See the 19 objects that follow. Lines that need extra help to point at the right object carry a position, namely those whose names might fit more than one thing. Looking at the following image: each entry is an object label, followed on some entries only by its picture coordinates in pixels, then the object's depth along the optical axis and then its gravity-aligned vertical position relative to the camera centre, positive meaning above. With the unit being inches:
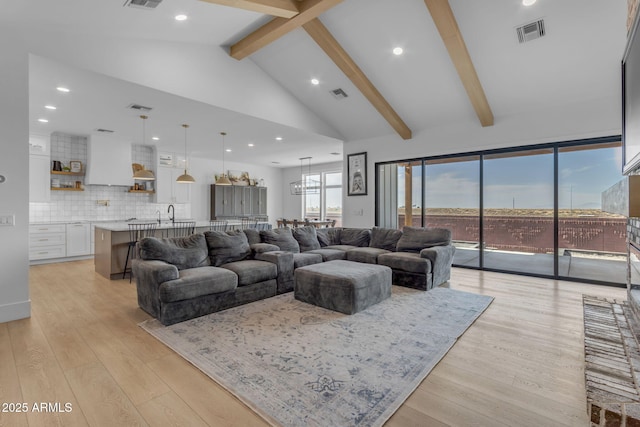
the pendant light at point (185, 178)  233.6 +26.2
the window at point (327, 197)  415.8 +23.3
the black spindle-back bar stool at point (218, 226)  236.1 -9.2
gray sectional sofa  124.6 -24.0
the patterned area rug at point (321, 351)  72.7 -42.4
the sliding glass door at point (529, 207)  187.2 +5.9
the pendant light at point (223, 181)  256.0 +26.4
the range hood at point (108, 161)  265.6 +44.5
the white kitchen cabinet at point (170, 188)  317.1 +26.6
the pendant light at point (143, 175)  232.5 +28.1
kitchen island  190.1 -21.8
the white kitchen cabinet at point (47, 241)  235.0 -21.9
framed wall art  282.5 +37.0
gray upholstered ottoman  132.3 -31.3
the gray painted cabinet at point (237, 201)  370.3 +15.7
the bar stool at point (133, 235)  195.2 -13.9
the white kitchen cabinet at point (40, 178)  240.4 +26.2
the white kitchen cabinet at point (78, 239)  252.5 -21.5
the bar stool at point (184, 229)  220.5 -10.8
